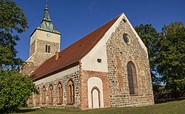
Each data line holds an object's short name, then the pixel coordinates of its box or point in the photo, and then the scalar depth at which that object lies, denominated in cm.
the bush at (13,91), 1171
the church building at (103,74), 1376
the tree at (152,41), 2493
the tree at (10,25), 1643
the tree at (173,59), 1783
